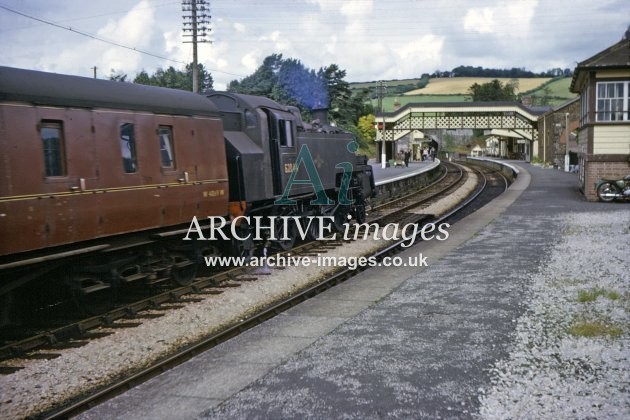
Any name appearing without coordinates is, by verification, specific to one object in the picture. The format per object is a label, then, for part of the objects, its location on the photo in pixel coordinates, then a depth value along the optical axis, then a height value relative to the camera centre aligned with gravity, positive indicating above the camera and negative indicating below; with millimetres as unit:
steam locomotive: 6664 -140
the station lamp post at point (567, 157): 37531 -534
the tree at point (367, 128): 65562 +3266
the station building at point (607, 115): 20531 +1102
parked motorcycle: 20406 -1441
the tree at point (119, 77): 55375 +8758
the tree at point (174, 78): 72688 +11573
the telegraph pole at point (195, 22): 24331 +6346
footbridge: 53406 +3166
